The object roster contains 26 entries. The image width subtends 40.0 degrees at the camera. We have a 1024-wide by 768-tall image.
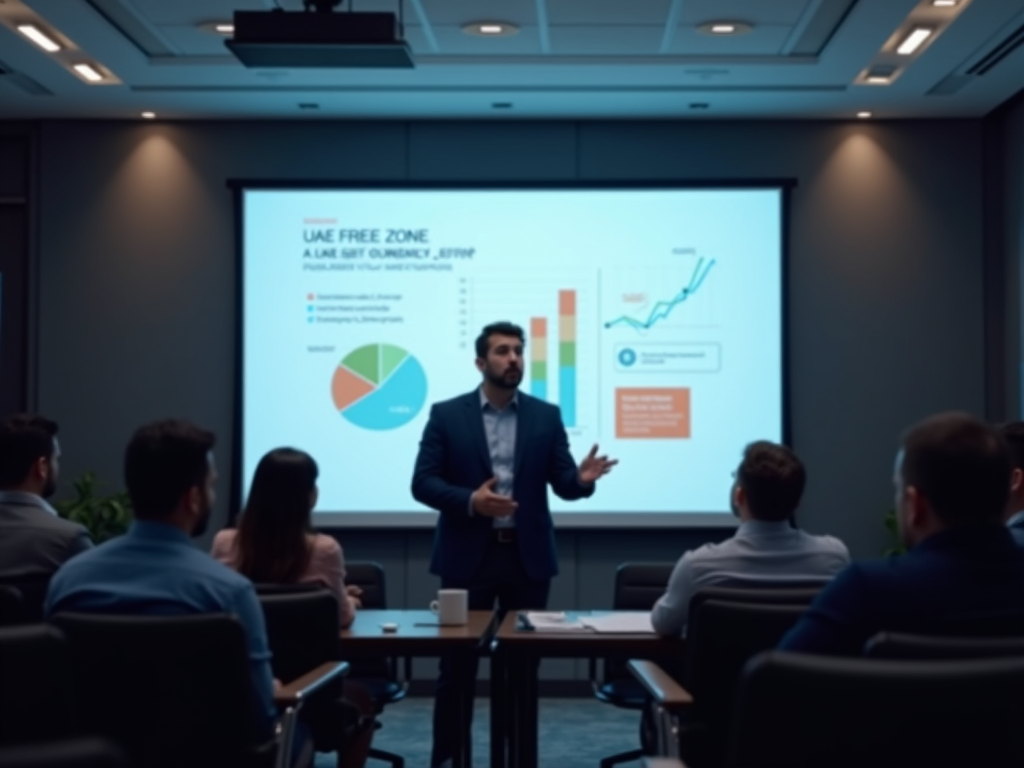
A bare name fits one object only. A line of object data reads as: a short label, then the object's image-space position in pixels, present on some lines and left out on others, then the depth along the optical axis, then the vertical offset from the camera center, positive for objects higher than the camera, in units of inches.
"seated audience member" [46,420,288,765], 109.7 -12.7
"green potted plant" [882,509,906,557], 309.4 -30.2
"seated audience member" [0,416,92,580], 156.2 -12.9
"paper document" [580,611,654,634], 154.3 -25.6
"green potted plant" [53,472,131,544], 304.3 -24.8
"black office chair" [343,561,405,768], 204.8 -30.4
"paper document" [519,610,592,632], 155.0 -25.4
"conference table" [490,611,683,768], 148.5 -30.8
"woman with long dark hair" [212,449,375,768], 153.1 -14.3
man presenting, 205.0 -12.2
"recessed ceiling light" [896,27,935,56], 259.9 +67.0
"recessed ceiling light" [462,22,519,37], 262.2 +69.0
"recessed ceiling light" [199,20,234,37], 263.0 +69.4
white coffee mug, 162.6 -24.4
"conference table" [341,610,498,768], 150.8 -26.7
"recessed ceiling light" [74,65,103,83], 283.1 +65.9
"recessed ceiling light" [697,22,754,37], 262.4 +69.2
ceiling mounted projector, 202.2 +52.1
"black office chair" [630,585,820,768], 126.8 -22.9
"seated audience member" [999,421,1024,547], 160.9 -7.3
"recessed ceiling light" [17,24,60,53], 259.6 +67.1
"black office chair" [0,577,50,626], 147.3 -20.9
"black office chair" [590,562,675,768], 202.3 -28.4
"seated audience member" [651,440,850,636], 140.3 -14.9
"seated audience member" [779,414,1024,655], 89.3 -11.0
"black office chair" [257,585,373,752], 138.9 -23.0
